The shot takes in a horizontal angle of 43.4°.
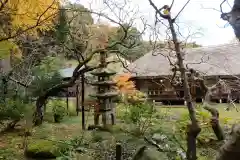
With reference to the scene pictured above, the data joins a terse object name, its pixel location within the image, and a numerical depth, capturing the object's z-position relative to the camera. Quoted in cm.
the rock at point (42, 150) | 599
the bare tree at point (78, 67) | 842
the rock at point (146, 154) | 405
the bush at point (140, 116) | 767
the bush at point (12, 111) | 862
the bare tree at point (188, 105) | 252
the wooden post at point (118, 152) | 419
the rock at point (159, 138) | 625
